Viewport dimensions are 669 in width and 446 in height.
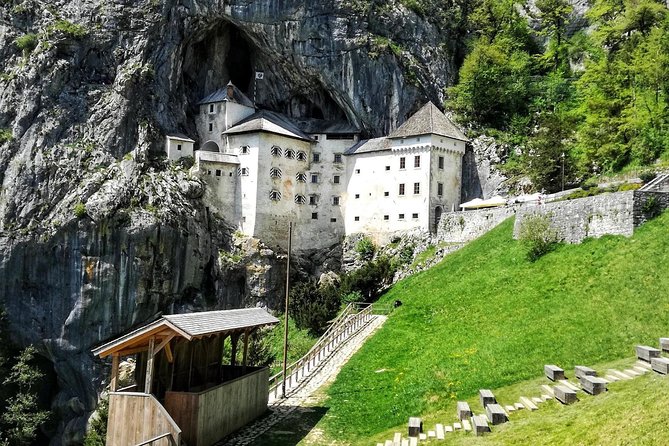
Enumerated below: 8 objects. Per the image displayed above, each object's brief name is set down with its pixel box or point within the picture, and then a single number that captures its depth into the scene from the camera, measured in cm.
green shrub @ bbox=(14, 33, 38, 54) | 5809
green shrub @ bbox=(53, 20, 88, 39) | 5700
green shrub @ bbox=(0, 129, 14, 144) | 5632
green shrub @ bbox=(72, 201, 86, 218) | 5156
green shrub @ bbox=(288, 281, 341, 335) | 4488
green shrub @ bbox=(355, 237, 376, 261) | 5397
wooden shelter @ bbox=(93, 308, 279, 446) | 1691
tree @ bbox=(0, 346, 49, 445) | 4981
